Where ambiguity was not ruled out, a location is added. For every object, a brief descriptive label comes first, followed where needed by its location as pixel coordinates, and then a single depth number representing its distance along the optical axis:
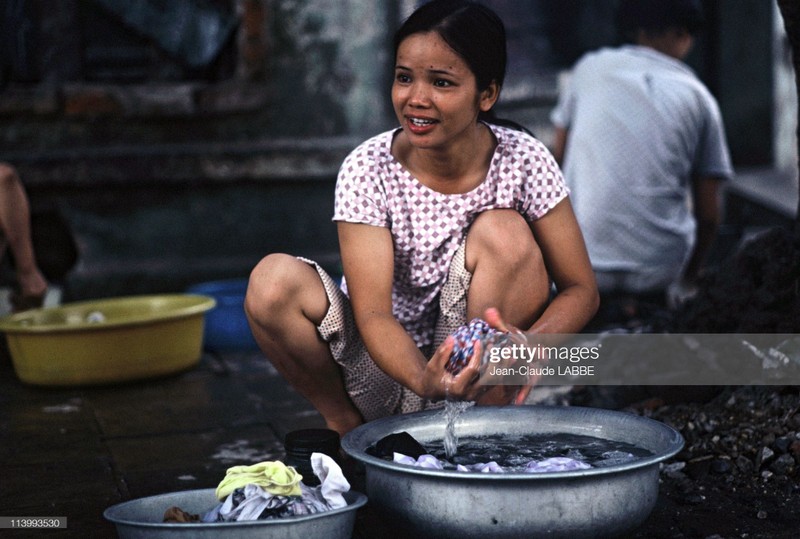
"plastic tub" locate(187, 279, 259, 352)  4.87
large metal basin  2.16
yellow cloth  2.21
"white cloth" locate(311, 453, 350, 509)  2.29
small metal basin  2.10
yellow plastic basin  4.11
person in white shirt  4.61
